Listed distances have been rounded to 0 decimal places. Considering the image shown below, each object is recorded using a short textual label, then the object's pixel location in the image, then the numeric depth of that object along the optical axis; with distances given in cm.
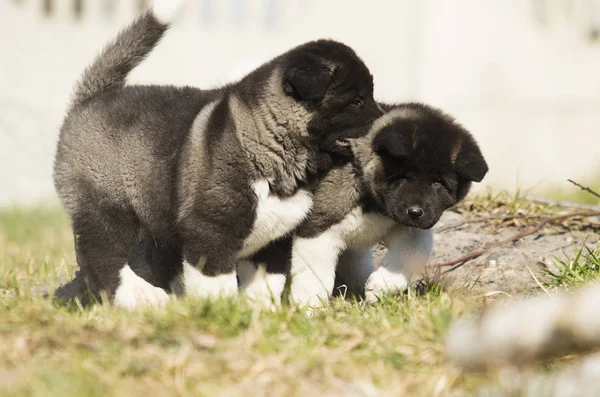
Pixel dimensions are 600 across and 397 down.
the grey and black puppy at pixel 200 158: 930
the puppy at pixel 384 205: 974
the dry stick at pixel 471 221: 1273
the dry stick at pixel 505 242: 1086
